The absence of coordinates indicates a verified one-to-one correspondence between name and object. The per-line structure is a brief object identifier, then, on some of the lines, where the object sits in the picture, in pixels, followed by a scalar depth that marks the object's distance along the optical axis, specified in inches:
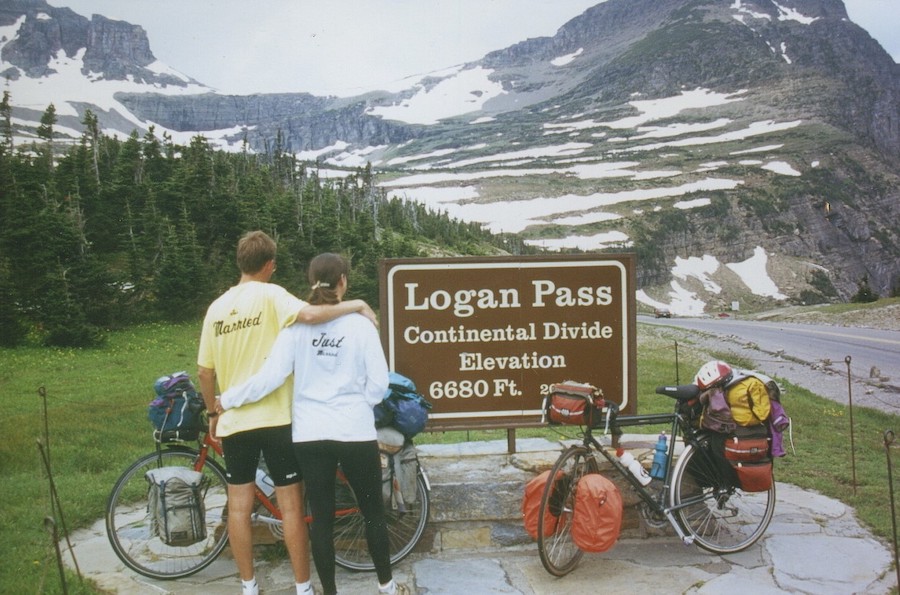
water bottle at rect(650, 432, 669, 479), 179.6
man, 142.2
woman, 136.6
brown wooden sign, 197.5
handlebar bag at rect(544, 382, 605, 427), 166.7
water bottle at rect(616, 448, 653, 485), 175.8
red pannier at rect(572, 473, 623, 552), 158.1
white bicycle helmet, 174.2
